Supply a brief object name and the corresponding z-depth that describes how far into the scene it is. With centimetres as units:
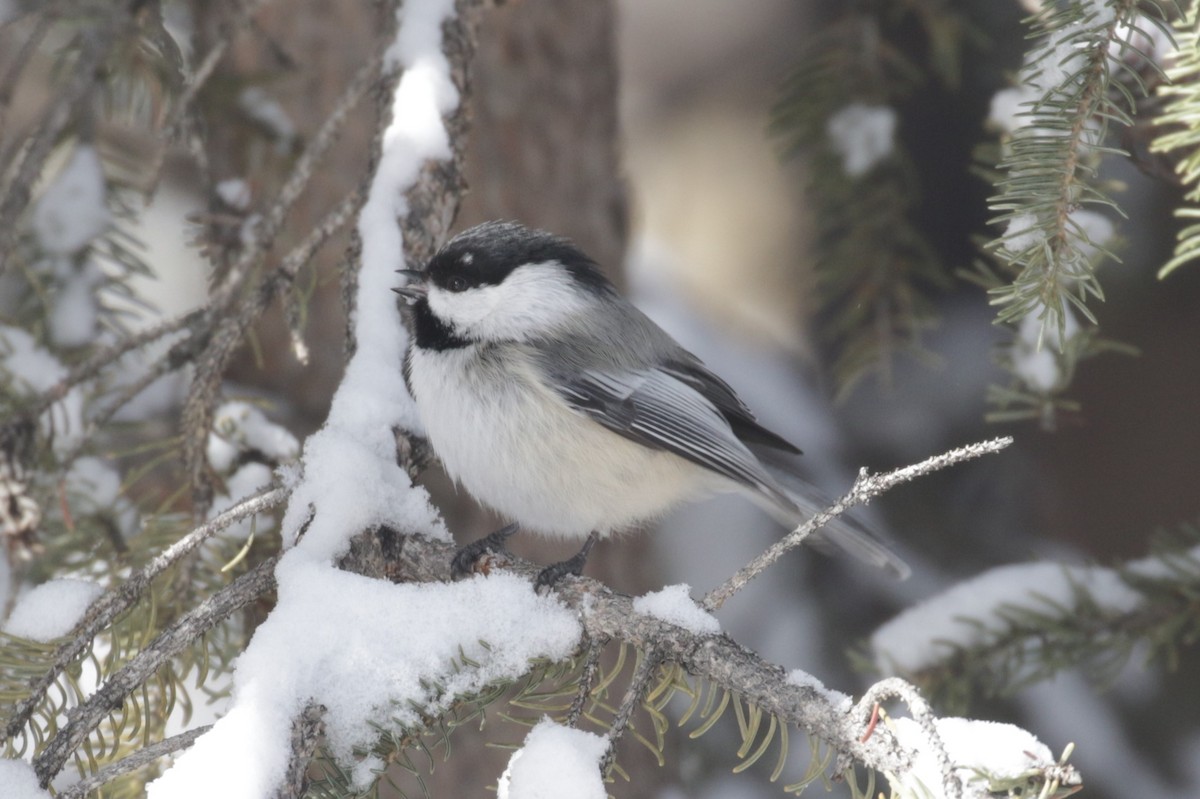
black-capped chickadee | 312
